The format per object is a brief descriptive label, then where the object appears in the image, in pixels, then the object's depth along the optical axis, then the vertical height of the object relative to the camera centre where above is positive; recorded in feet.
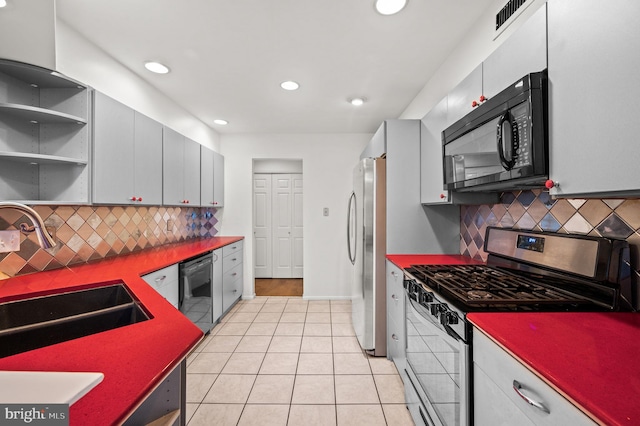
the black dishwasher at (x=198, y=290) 7.83 -2.34
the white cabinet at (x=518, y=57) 3.49 +2.32
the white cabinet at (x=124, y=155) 6.00 +1.54
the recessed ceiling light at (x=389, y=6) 5.19 +4.13
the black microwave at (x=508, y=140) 3.44 +1.15
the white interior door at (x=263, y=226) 17.52 -0.67
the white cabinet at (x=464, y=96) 4.93 +2.38
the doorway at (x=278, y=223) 17.47 -0.48
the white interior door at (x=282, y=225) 17.53 -0.61
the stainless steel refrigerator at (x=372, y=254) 8.02 -1.18
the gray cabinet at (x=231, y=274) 11.02 -2.58
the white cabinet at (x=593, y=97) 2.49 +1.23
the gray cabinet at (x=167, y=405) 2.46 -1.85
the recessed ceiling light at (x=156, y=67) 7.42 +4.19
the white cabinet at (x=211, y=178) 11.31 +1.71
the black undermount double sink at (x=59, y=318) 3.81 -1.61
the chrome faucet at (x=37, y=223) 2.74 -0.07
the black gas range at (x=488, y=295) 3.55 -1.16
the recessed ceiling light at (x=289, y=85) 8.54 +4.22
